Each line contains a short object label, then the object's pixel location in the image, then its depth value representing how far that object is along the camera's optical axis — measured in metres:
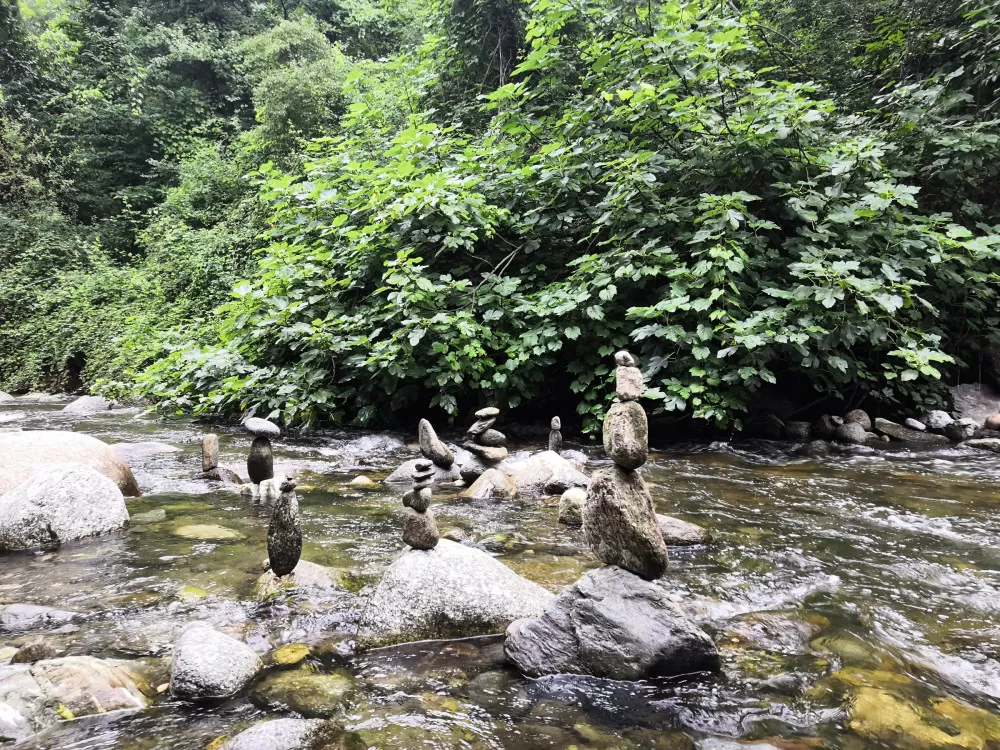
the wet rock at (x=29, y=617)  2.77
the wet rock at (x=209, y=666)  2.23
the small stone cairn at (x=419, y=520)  3.09
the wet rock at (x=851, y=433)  7.31
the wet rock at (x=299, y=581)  3.14
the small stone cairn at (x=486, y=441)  5.89
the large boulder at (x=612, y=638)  2.40
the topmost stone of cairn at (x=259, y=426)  4.51
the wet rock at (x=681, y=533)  3.88
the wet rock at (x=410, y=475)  5.92
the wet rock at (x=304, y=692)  2.19
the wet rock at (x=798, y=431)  7.56
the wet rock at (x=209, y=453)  5.90
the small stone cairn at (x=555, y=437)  6.65
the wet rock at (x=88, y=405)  11.19
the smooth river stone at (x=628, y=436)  2.83
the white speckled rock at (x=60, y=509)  3.86
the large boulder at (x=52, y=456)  4.43
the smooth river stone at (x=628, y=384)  2.84
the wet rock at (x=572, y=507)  4.41
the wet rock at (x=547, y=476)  5.32
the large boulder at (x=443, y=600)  2.75
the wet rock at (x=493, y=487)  5.23
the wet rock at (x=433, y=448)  5.21
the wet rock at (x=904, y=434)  7.26
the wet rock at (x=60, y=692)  2.01
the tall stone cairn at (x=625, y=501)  2.73
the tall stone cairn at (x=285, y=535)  3.16
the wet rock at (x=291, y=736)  1.91
